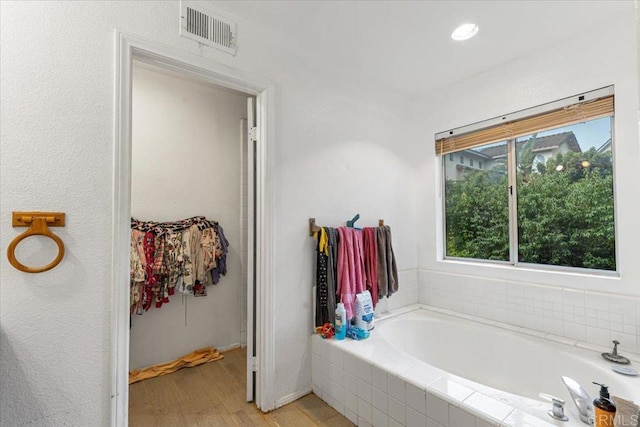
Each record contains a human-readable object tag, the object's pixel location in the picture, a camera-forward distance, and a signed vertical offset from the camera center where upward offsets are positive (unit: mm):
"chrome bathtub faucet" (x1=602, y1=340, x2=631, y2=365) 1724 -829
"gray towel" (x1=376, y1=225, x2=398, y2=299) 2467 -409
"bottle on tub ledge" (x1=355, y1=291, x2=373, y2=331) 2154 -702
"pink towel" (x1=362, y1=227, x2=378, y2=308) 2432 -370
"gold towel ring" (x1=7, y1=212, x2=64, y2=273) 1193 -49
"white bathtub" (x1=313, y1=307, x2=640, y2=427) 1391 -929
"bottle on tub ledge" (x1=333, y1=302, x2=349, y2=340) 2072 -744
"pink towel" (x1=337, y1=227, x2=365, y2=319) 2213 -382
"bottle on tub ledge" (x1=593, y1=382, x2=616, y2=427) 1067 -707
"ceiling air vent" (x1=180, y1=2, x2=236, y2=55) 1653 +1100
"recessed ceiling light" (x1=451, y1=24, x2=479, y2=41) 1954 +1250
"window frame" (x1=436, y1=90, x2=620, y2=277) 1924 -106
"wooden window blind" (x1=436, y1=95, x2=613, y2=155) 1971 +708
